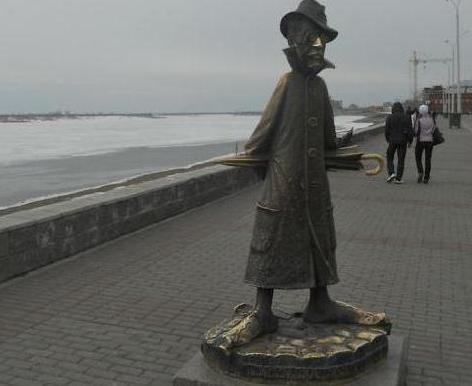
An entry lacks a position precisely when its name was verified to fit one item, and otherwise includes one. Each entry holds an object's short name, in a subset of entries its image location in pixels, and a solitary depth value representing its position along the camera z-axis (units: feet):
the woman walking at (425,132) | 47.32
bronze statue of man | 12.46
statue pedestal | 12.18
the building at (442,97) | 354.74
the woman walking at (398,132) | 47.75
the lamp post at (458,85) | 152.05
